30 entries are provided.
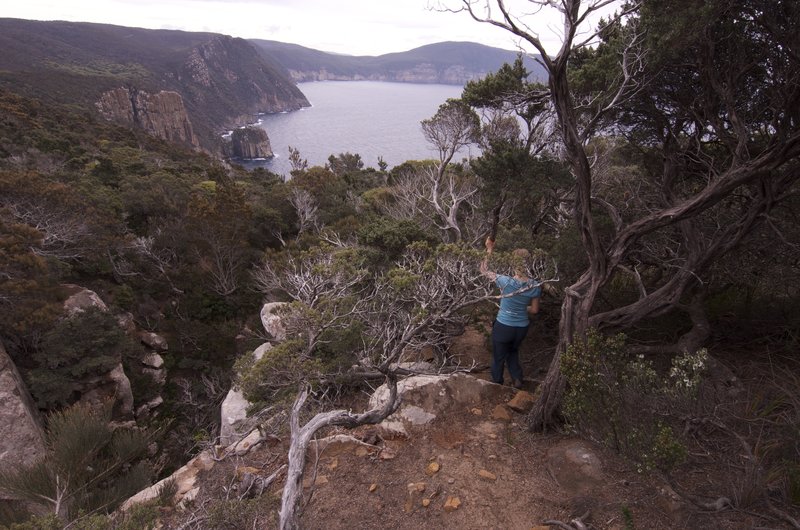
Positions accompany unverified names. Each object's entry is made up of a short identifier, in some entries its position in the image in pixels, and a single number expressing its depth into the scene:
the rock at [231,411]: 7.77
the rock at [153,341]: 13.30
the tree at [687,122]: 3.42
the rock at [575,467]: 3.90
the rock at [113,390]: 10.27
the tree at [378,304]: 4.38
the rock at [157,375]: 12.25
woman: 4.75
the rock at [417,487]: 4.02
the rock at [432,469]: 4.25
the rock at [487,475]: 4.12
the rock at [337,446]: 4.80
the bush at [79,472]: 3.86
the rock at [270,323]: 9.02
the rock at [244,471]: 4.67
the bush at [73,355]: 9.48
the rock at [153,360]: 12.69
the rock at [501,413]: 5.13
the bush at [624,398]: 2.94
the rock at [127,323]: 12.28
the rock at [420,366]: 6.19
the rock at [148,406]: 11.00
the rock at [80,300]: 11.28
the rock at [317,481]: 4.32
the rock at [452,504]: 3.77
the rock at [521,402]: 5.25
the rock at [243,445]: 4.85
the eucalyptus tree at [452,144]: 9.09
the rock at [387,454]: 4.60
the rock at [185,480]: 4.72
